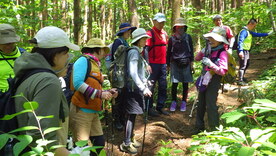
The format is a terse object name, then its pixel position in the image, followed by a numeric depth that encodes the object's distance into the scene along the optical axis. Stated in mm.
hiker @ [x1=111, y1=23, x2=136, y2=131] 4973
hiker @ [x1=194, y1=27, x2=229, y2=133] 4038
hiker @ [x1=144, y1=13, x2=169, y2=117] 5438
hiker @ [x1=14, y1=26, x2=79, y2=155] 1546
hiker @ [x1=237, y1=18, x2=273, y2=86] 7414
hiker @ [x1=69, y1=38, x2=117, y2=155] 3006
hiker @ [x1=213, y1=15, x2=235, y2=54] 6965
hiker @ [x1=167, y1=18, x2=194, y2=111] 5551
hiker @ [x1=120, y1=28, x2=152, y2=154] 3979
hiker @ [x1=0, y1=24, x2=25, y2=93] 3449
